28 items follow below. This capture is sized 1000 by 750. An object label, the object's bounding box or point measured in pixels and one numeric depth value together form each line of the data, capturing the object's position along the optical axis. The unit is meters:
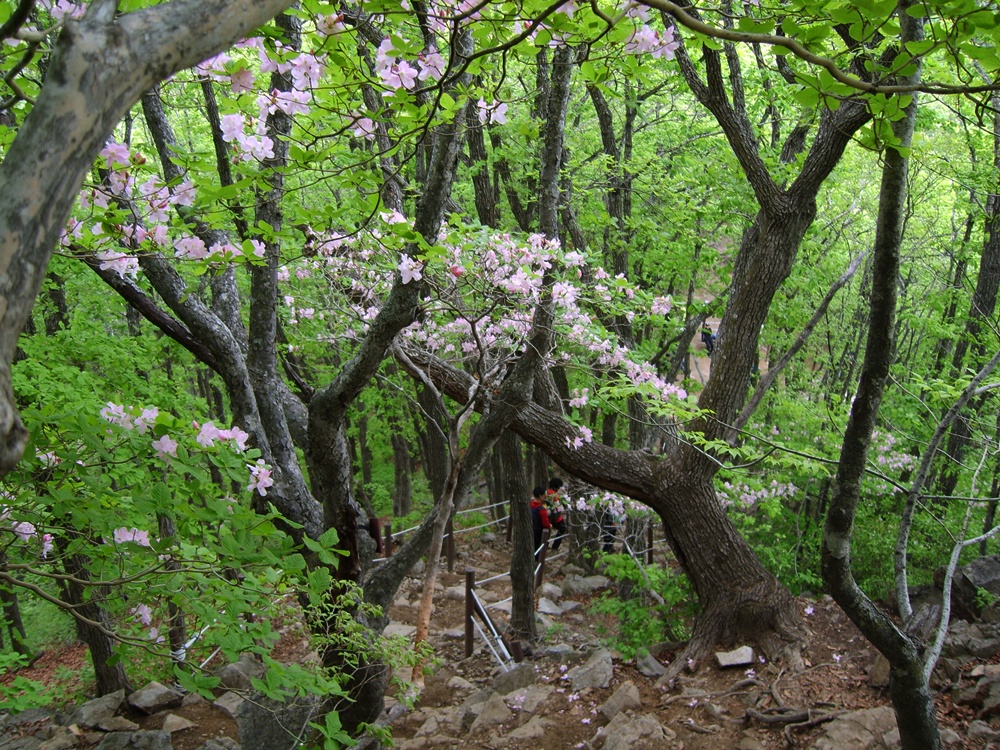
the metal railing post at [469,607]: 8.78
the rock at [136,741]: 5.84
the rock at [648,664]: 6.50
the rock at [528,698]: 6.44
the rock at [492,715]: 6.22
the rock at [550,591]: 12.00
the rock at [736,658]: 5.94
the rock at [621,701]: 5.79
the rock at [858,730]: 4.42
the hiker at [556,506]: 10.10
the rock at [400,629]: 9.93
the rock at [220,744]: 6.00
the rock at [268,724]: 5.72
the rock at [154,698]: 7.64
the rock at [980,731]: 4.31
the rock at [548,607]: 11.18
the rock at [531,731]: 5.77
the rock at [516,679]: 7.12
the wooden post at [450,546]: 13.20
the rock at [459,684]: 8.18
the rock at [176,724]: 7.05
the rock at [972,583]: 6.59
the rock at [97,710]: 7.11
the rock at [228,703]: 7.40
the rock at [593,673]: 6.54
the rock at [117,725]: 6.98
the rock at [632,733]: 5.03
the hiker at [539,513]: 10.80
